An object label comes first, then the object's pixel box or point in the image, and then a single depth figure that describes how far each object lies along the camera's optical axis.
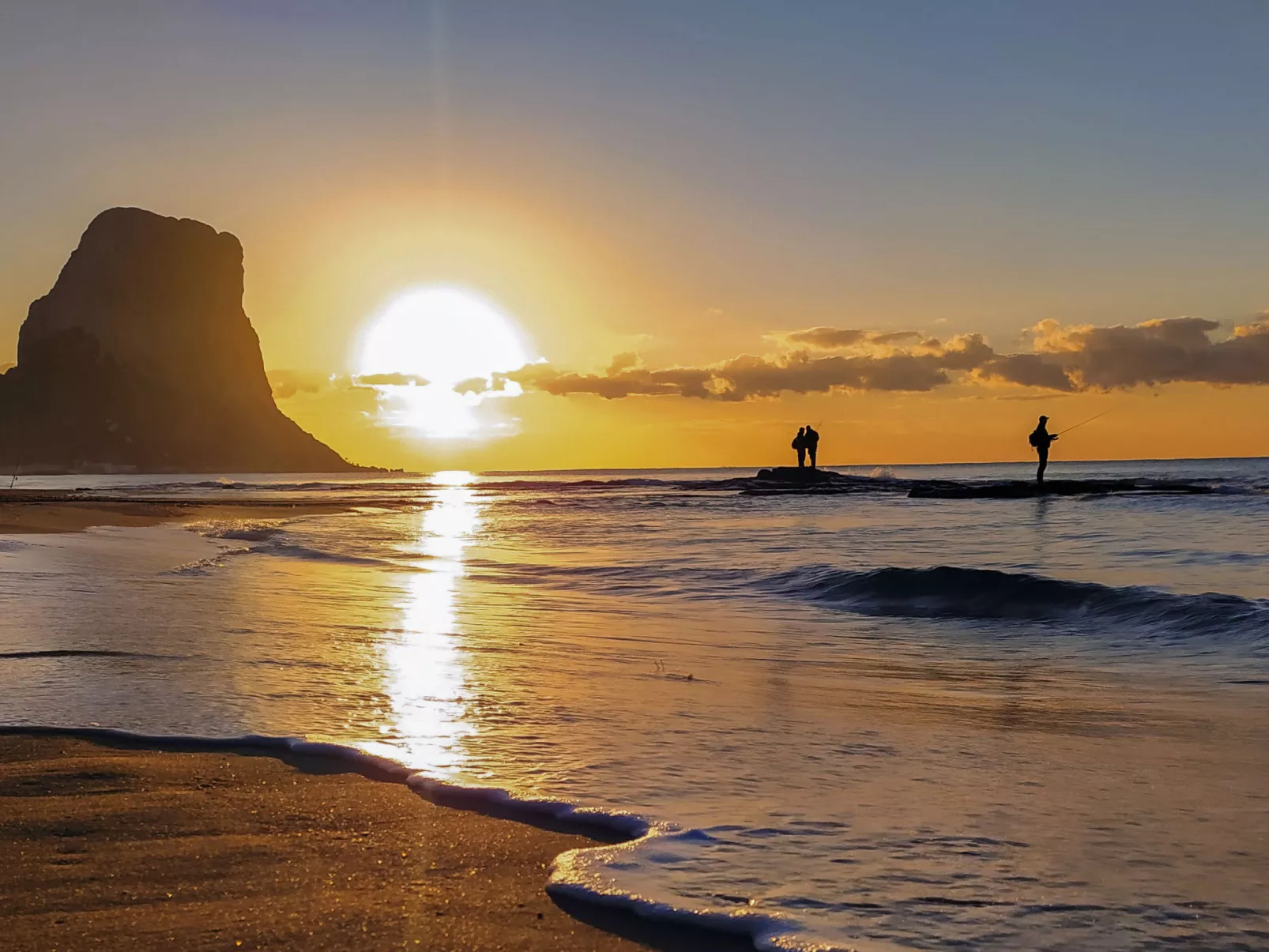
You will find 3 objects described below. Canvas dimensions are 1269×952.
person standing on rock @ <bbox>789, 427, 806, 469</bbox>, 44.62
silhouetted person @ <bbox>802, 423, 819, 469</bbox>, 43.84
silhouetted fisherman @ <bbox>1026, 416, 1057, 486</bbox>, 29.78
